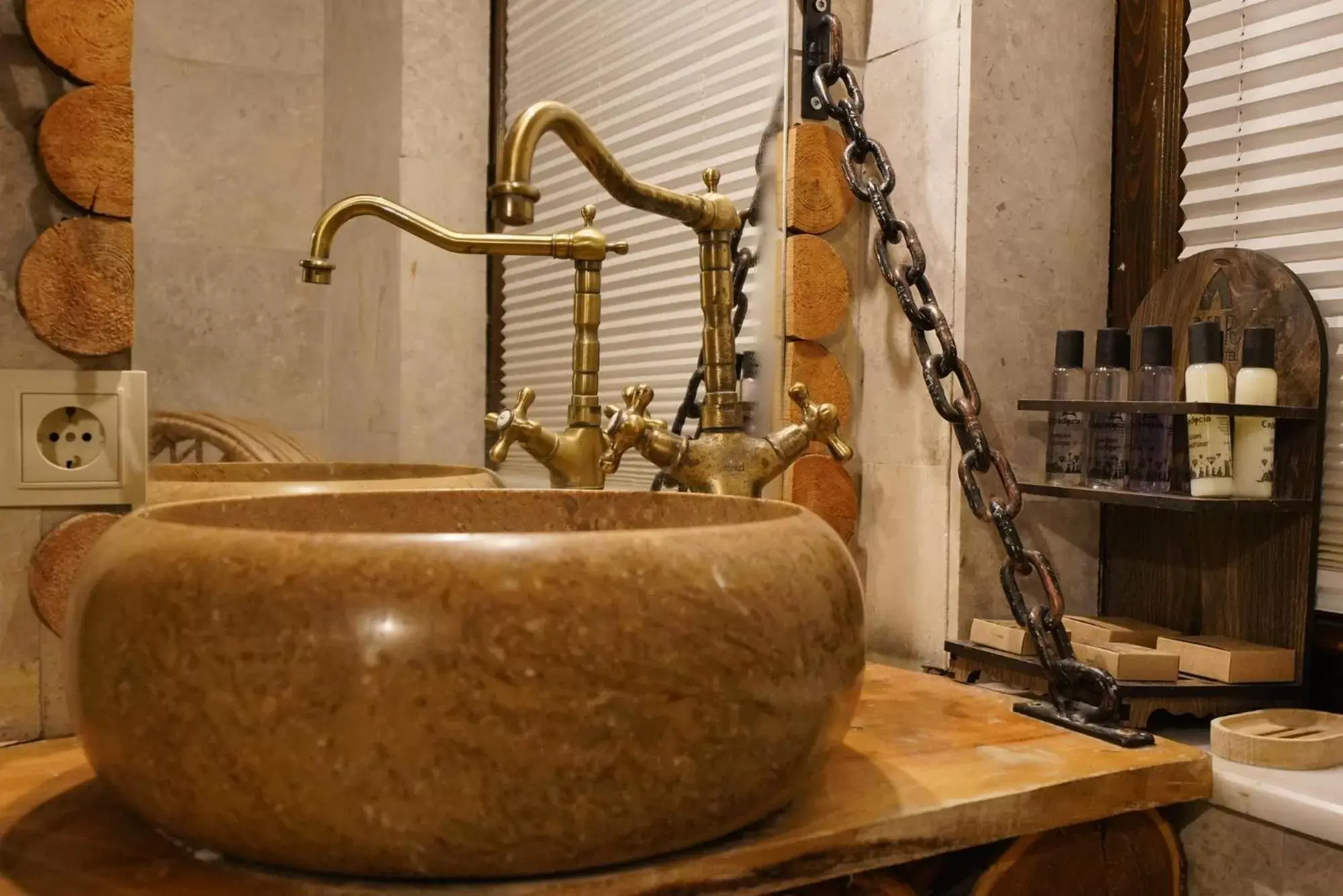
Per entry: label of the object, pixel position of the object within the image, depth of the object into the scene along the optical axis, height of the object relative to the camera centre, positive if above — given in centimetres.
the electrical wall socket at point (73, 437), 74 -2
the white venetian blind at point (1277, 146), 101 +27
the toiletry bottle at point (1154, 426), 102 +1
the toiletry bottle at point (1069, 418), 109 +1
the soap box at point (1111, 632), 105 -18
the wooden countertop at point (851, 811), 55 -22
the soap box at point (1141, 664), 96 -19
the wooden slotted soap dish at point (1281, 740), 84 -23
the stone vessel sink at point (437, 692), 49 -12
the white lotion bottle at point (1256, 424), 96 +1
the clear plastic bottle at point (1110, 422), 105 +1
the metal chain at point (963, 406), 94 +2
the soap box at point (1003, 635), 105 -19
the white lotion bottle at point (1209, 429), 97 +1
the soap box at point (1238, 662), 97 -19
